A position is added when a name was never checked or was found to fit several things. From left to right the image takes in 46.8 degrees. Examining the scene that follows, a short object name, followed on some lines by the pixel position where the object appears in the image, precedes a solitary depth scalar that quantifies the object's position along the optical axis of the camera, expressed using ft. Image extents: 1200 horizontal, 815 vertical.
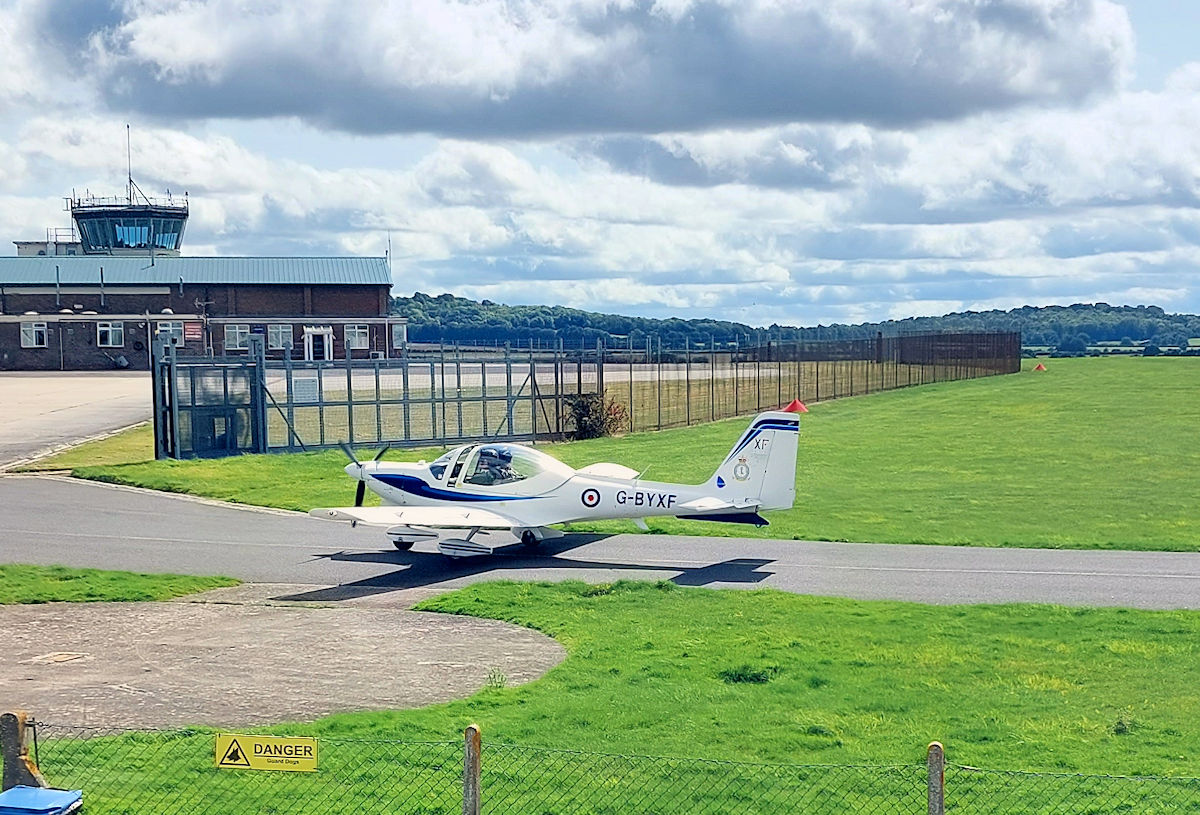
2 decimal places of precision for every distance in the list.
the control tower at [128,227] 360.89
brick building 310.86
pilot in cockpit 82.69
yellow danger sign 29.14
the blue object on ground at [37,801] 30.83
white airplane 77.41
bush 161.17
